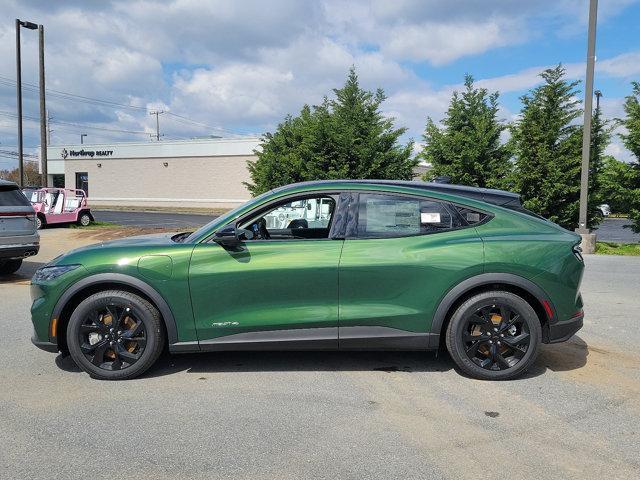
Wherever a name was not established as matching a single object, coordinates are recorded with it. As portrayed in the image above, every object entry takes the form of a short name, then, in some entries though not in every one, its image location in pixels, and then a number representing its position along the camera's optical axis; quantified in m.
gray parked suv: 8.80
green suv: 4.20
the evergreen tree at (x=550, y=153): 14.23
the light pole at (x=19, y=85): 23.03
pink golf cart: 21.44
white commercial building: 43.69
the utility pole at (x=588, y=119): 12.70
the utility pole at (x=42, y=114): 23.45
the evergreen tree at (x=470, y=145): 15.18
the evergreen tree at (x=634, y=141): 13.41
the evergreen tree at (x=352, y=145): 16.30
